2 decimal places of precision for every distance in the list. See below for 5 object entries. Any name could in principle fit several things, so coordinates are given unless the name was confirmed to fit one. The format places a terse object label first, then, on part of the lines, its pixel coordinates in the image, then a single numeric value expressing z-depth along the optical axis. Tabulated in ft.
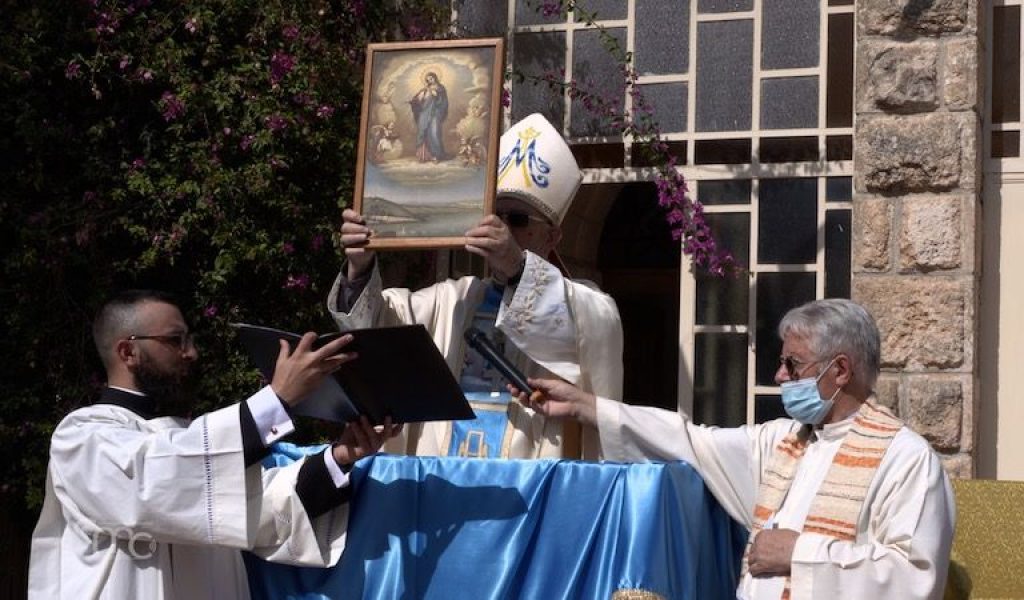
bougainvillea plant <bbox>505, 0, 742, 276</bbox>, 22.24
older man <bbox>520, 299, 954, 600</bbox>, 13.10
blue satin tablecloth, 13.67
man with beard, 13.57
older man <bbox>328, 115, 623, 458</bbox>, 15.51
